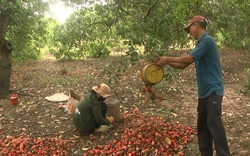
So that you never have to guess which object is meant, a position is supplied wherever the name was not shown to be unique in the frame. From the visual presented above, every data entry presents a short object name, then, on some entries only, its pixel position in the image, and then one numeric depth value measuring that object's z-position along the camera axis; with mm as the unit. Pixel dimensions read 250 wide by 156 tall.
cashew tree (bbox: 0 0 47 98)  6132
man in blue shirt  3600
